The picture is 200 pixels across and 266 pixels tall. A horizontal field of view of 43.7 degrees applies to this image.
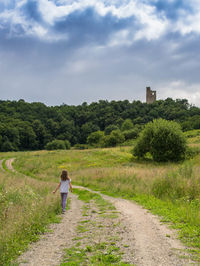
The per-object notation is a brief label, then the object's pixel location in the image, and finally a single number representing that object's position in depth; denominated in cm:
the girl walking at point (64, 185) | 1144
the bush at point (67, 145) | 10512
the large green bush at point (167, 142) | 4169
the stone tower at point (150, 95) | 18328
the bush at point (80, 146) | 9915
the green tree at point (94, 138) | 10153
